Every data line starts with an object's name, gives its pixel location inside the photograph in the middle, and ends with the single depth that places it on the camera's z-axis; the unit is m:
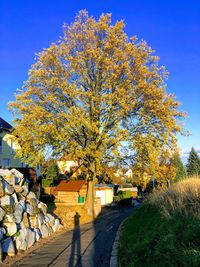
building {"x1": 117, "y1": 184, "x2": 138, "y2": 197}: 57.53
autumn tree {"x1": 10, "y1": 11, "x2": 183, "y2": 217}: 16.53
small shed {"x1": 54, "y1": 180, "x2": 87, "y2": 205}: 29.22
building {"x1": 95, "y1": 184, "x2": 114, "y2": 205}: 38.11
